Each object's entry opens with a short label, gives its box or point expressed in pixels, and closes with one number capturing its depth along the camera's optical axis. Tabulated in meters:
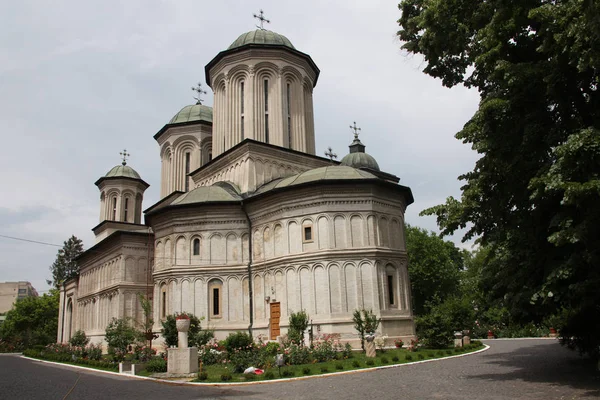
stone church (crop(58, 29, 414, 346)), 20.47
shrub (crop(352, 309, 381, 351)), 18.27
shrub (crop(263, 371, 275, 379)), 13.12
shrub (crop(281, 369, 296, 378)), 13.35
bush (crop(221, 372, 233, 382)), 13.18
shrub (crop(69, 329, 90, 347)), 28.73
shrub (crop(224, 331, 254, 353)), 18.62
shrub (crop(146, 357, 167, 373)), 16.20
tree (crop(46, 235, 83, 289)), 60.66
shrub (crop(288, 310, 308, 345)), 18.79
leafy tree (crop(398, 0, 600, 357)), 8.45
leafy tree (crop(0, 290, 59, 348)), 52.49
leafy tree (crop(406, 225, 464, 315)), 38.00
